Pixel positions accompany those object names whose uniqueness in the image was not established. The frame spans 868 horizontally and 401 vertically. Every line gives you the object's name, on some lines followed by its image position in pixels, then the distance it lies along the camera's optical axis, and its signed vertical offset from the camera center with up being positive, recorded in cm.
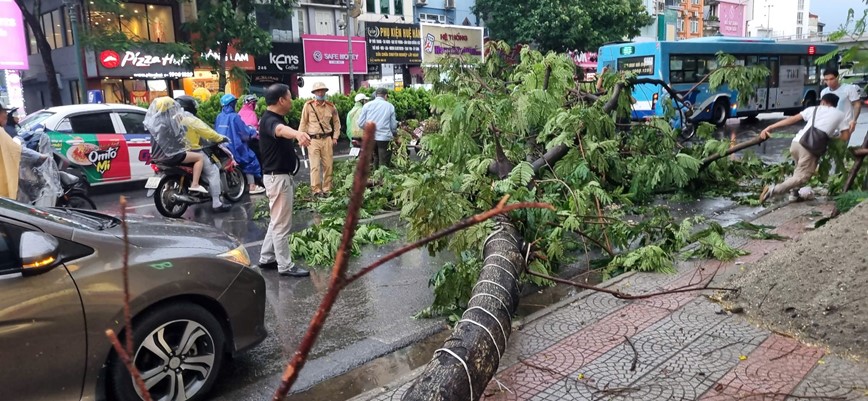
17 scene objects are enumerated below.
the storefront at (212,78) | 2818 +100
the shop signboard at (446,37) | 3024 +261
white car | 1105 -56
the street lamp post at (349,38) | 2834 +261
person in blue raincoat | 1126 -58
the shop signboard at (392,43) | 3525 +278
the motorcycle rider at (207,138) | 980 -60
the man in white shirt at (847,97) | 919 -31
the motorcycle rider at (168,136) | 943 -48
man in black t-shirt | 654 -70
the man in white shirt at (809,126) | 855 -68
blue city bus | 2186 +50
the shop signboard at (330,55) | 3253 +209
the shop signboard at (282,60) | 3100 +182
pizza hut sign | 2438 +147
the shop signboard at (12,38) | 2183 +237
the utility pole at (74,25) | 1590 +194
